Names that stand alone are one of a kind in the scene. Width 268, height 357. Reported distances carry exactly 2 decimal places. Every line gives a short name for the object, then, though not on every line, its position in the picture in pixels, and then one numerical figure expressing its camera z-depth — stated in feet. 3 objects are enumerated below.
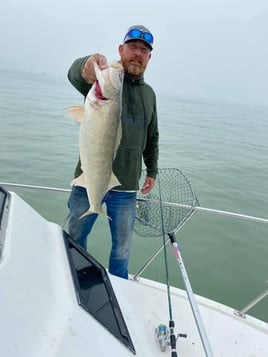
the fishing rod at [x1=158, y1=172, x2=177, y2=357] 5.69
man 7.77
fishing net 10.57
